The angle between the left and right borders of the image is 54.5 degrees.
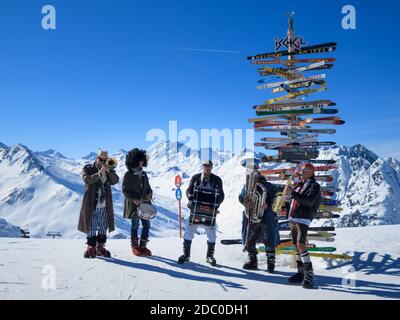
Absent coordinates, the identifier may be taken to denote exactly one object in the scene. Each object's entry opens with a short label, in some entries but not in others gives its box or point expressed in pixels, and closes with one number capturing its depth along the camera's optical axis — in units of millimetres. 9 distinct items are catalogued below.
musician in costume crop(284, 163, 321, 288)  6885
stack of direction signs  9188
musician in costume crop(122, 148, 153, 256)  9438
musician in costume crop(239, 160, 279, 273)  8316
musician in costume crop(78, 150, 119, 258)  8922
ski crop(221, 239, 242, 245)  10011
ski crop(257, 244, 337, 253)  8758
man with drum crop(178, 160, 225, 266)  8852
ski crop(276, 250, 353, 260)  8683
